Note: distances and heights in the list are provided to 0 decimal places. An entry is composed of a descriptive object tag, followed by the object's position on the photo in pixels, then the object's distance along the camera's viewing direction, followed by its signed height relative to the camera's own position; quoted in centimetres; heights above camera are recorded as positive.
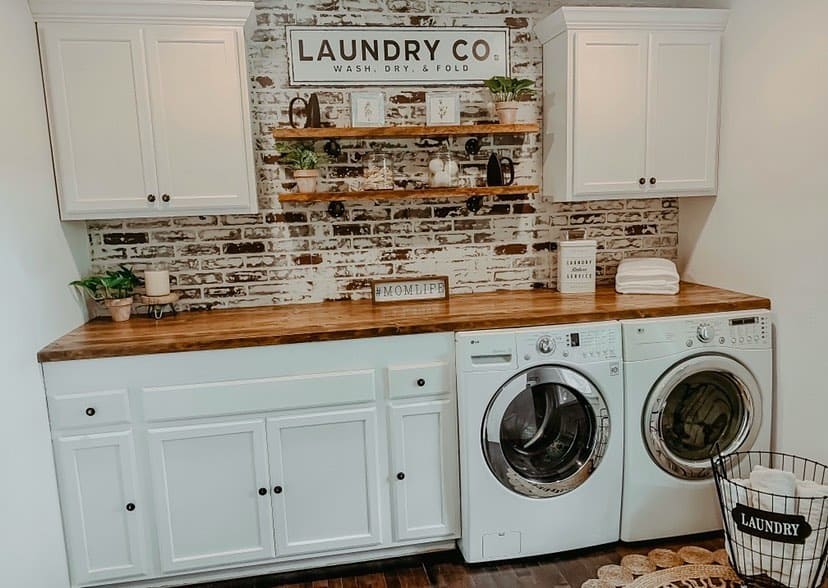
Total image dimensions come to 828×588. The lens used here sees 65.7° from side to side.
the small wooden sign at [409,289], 295 -36
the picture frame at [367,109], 292 +47
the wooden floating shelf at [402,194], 277 +8
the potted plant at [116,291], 271 -29
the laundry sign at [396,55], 292 +72
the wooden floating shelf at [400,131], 274 +35
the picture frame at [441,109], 293 +46
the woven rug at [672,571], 245 -144
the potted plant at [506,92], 289 +52
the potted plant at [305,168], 283 +21
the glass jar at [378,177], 290 +16
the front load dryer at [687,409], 261 -87
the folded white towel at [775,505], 226 -110
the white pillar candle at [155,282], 278 -26
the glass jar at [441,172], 293 +17
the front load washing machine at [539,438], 251 -93
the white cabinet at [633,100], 285 +47
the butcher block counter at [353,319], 237 -43
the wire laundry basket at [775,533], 223 -117
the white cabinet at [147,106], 250 +46
